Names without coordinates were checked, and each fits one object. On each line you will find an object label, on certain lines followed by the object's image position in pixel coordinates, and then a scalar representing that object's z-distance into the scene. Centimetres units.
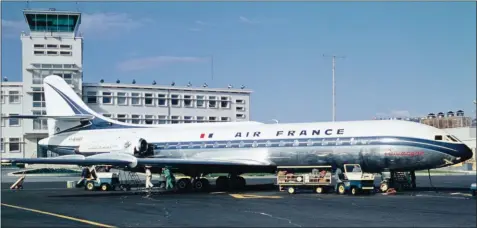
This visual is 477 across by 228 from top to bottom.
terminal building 8306
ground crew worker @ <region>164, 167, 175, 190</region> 3492
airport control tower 8281
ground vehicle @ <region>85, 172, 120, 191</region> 3672
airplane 3055
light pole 6944
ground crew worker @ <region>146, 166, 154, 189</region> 3509
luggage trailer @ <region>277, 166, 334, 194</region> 3131
